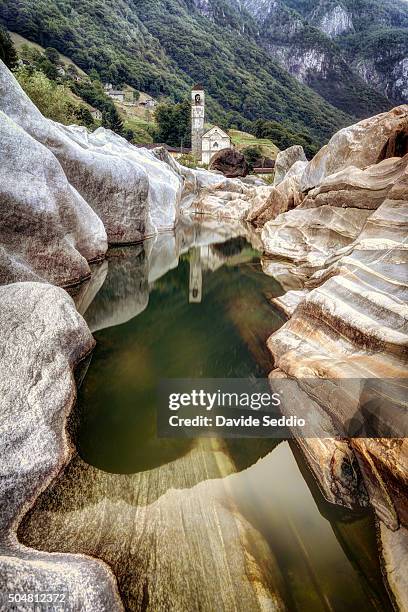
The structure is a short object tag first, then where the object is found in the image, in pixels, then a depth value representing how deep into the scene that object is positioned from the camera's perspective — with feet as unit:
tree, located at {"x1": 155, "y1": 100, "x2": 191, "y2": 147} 312.50
